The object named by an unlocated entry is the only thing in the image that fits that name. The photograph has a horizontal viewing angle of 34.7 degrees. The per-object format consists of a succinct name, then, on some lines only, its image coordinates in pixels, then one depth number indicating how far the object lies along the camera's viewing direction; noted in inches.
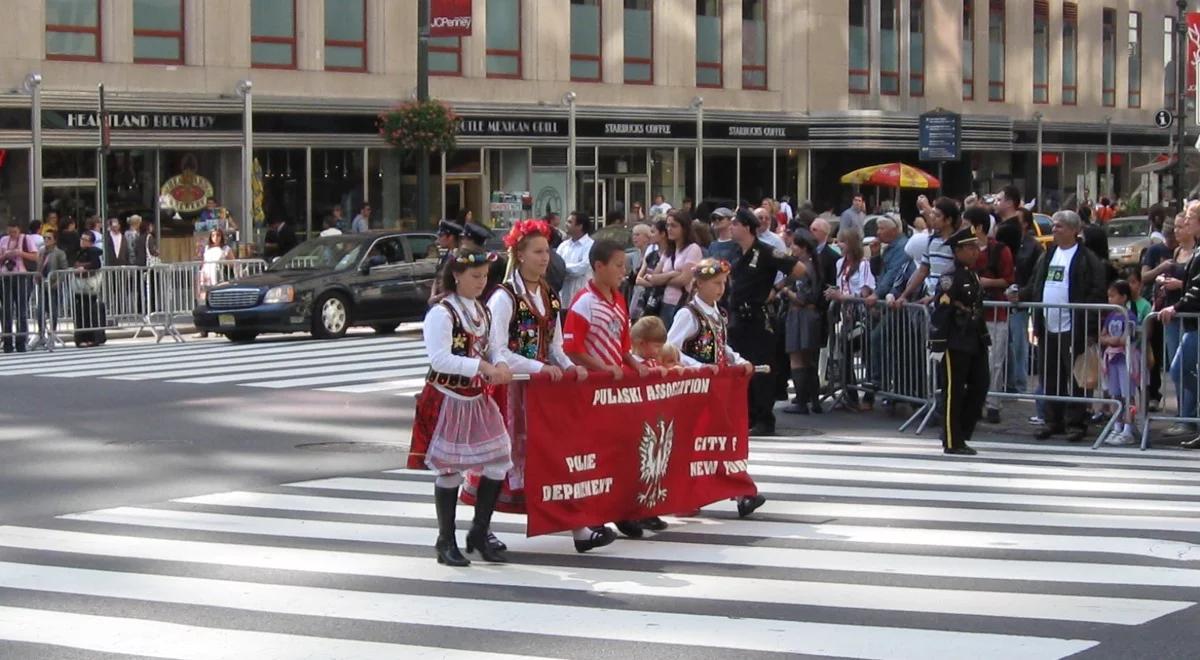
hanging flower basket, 1489.9
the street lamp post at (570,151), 1737.2
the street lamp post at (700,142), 1891.0
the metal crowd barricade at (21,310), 1007.6
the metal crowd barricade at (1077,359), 613.0
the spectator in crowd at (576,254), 794.8
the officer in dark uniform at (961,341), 565.6
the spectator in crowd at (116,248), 1186.6
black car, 1059.9
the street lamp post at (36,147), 1315.2
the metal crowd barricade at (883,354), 657.0
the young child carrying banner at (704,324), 453.4
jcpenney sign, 1318.9
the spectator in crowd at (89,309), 1057.5
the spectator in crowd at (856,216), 1286.9
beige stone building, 1422.2
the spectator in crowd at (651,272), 663.1
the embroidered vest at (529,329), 393.4
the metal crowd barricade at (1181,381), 601.9
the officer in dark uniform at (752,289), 607.8
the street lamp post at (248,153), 1467.8
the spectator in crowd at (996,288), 649.6
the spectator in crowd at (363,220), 1524.4
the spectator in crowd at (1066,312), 624.1
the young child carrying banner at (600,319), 410.3
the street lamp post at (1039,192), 2298.7
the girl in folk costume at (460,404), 371.9
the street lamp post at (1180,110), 1758.1
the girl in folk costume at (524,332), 389.1
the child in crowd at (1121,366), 607.8
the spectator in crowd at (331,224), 1529.3
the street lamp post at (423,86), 1316.4
